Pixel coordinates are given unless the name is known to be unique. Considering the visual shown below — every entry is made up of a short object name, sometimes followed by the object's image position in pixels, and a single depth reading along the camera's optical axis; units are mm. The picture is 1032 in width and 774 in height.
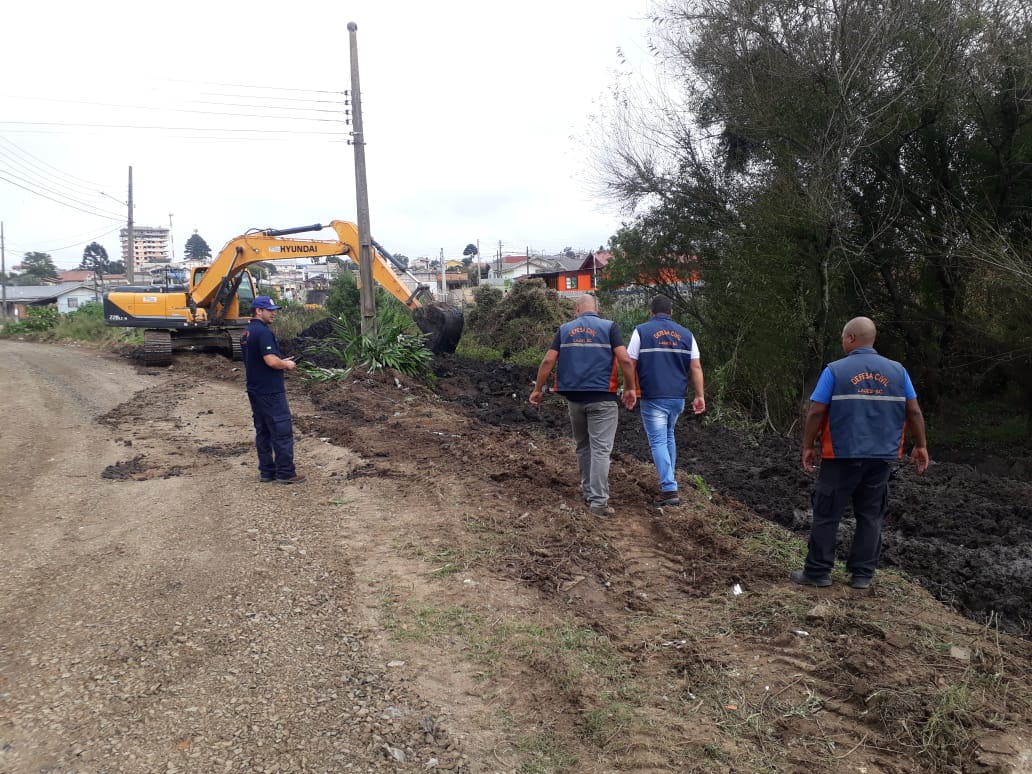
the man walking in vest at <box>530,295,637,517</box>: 6227
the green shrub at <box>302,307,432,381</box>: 14492
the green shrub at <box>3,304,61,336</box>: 29391
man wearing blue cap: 7199
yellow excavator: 16250
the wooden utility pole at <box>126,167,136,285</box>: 35188
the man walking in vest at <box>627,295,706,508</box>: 6238
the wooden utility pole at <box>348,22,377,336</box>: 15477
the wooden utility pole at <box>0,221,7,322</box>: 59325
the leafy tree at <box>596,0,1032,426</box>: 12656
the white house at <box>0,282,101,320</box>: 73812
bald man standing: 4711
